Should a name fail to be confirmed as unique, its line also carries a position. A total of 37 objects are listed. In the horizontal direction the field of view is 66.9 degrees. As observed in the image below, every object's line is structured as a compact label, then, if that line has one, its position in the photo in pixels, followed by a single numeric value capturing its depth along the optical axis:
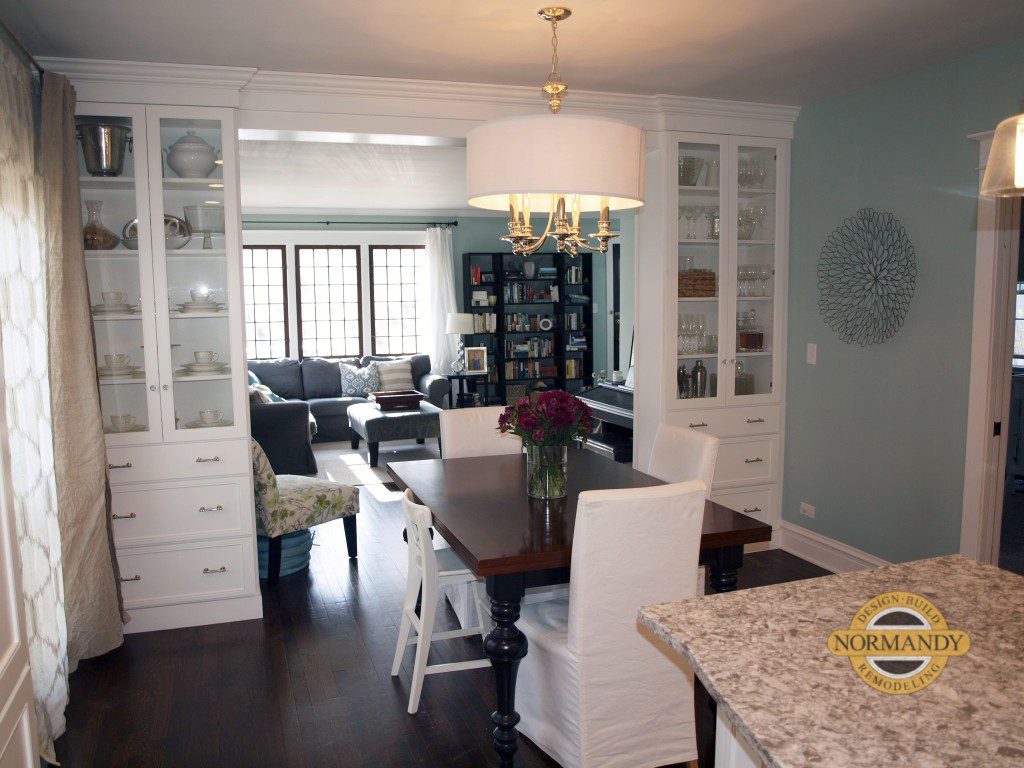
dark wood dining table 2.28
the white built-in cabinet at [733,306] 4.29
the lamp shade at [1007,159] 1.38
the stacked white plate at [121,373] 3.54
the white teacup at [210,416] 3.65
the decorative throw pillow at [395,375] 8.69
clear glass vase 2.81
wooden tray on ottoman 7.55
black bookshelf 9.34
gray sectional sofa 8.30
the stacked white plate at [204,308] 3.63
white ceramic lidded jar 3.54
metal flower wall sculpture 3.72
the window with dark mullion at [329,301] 9.05
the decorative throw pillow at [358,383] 8.62
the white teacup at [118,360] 3.55
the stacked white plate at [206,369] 3.64
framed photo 8.88
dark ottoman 7.18
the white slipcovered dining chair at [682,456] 3.03
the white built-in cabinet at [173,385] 3.49
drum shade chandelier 2.25
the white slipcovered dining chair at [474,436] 3.80
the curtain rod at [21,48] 2.72
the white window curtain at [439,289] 9.12
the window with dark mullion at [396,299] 9.30
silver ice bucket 3.40
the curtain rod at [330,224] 8.72
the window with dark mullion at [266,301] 8.87
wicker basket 4.30
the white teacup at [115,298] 3.53
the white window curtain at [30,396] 2.52
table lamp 8.76
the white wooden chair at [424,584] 2.57
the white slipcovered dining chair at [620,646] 2.13
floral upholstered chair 3.88
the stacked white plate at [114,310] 3.52
